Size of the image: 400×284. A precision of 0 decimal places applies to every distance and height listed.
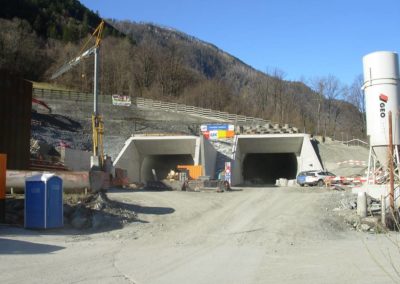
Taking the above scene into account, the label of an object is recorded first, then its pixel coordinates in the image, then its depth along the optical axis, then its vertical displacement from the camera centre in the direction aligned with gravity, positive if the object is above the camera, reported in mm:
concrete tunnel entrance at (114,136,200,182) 43062 +1894
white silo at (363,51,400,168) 20859 +3137
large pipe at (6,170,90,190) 20594 -269
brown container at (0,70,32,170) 22797 +2530
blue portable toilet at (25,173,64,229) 16359 -818
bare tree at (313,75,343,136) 90619 +11769
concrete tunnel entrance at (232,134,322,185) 48531 +1457
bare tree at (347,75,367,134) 85275 +12092
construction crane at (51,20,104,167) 30031 +2934
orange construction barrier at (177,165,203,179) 39719 +86
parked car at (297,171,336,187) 39406 -577
